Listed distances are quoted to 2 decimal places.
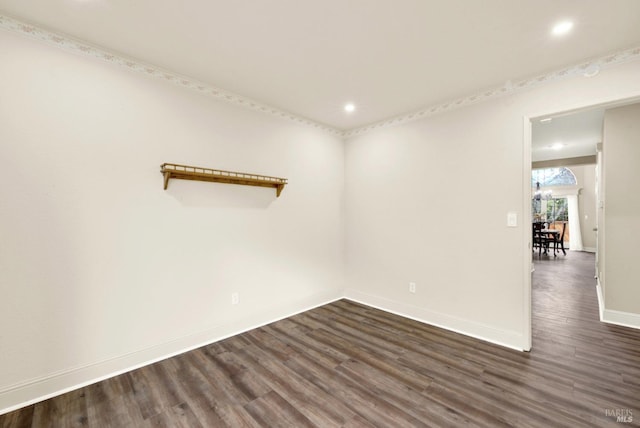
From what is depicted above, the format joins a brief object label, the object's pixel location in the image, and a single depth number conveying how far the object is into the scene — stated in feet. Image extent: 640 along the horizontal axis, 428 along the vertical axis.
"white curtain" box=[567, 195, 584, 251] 28.19
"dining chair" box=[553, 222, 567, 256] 25.42
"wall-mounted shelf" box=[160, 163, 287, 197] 7.76
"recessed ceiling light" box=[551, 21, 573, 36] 5.86
